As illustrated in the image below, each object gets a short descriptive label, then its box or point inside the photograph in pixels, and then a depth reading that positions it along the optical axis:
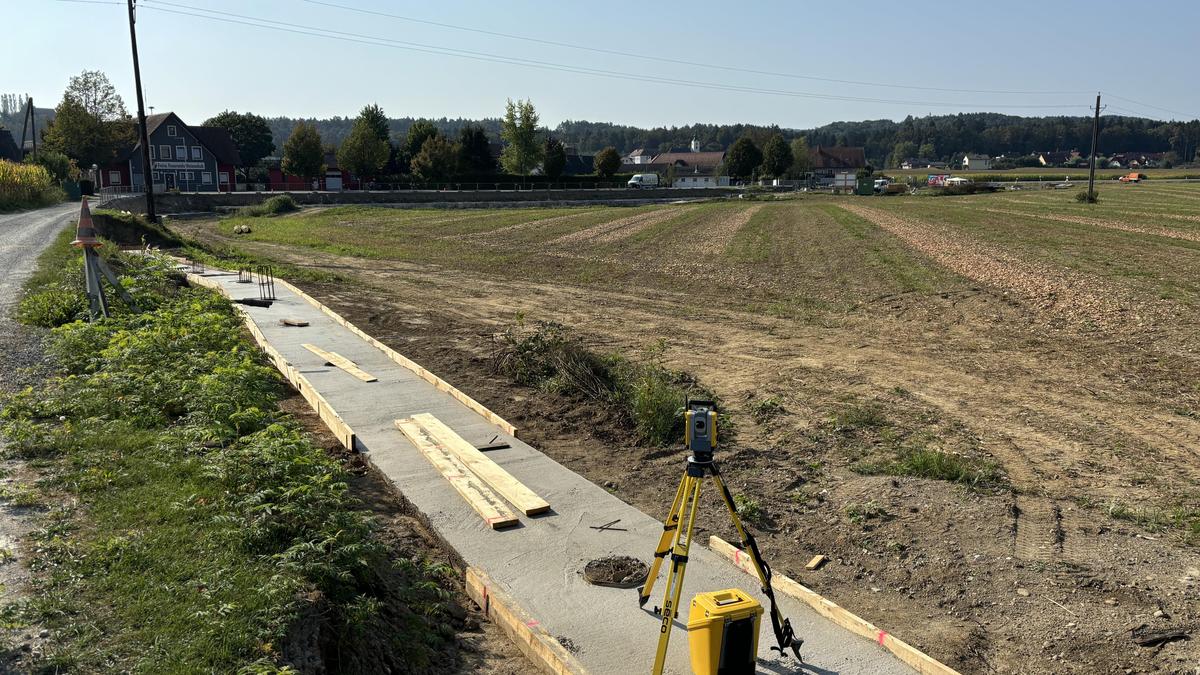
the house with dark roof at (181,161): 78.88
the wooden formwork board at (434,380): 10.55
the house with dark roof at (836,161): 146.88
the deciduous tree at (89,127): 71.25
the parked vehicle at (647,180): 100.40
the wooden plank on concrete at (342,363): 12.76
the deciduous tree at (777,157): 110.56
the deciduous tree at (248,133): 97.69
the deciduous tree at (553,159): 91.12
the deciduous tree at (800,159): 120.26
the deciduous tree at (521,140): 88.25
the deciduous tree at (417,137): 93.69
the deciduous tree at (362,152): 83.50
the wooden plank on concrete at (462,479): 7.70
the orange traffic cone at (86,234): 13.66
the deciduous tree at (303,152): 82.50
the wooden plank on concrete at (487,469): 7.97
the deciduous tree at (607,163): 99.38
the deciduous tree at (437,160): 83.06
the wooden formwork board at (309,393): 9.99
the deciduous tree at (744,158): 110.94
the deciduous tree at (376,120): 94.00
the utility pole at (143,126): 36.81
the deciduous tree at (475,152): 86.00
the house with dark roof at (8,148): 85.62
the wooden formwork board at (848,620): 5.41
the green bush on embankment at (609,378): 10.35
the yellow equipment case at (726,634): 4.96
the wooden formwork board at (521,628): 5.54
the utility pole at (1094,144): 55.35
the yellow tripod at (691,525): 5.14
